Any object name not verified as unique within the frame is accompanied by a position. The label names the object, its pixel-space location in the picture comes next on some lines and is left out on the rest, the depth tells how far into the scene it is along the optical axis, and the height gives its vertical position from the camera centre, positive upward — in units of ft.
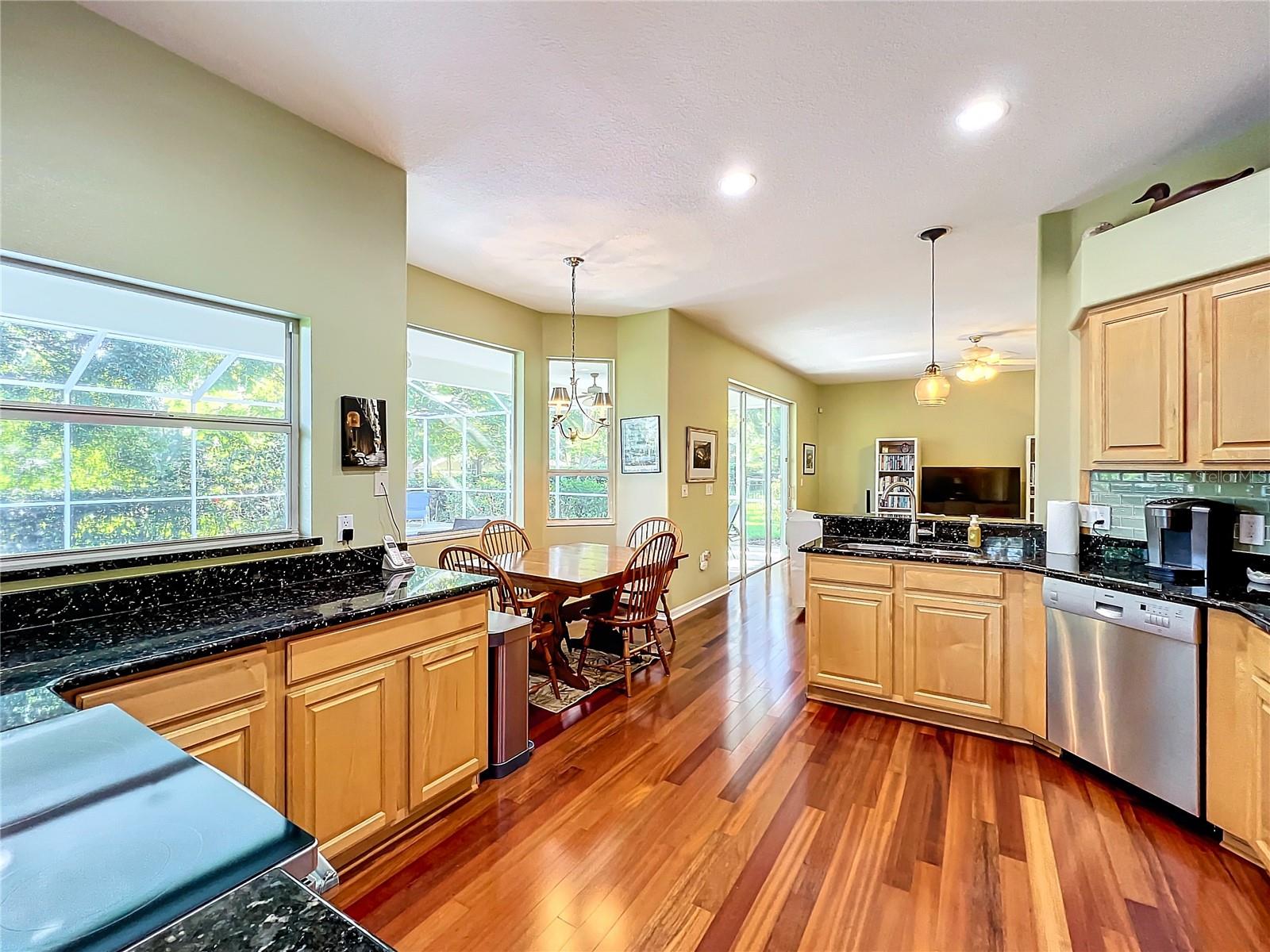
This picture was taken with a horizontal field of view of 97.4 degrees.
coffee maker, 7.64 -0.87
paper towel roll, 9.34 -0.87
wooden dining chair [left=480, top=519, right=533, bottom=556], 13.67 -1.66
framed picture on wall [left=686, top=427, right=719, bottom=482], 17.34 +0.64
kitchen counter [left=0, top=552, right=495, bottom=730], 4.20 -1.48
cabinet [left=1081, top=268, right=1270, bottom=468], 7.00 +1.36
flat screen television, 25.45 -0.70
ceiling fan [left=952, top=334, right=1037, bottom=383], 15.88 +3.22
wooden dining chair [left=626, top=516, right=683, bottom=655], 15.60 -1.61
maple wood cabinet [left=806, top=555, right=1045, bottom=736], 8.95 -2.81
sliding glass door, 21.50 -0.17
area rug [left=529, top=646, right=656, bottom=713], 10.75 -4.38
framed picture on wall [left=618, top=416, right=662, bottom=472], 16.20 +0.92
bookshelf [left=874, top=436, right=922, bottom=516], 27.48 +0.39
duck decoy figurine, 7.31 +3.89
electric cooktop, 1.88 -1.50
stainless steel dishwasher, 6.91 -2.83
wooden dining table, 10.45 -1.94
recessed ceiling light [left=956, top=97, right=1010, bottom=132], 6.97 +4.67
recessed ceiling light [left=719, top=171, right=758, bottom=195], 8.75 +4.70
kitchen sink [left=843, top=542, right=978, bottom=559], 9.75 -1.35
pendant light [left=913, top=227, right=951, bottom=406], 12.71 +2.05
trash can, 8.06 -3.26
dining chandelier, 12.72 +1.67
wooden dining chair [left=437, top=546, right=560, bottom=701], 10.53 -2.42
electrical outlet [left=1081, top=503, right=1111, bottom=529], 9.27 -0.66
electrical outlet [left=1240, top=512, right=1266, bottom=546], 7.66 -0.71
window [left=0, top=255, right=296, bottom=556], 5.49 +0.64
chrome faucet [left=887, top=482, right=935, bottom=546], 10.96 -1.11
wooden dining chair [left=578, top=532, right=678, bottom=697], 11.43 -2.52
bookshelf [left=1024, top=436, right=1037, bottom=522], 24.67 -0.09
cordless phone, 8.18 -1.26
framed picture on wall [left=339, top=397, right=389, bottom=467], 7.92 +0.60
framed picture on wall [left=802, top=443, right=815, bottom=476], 28.91 +0.85
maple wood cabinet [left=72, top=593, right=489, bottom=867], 4.92 -2.56
